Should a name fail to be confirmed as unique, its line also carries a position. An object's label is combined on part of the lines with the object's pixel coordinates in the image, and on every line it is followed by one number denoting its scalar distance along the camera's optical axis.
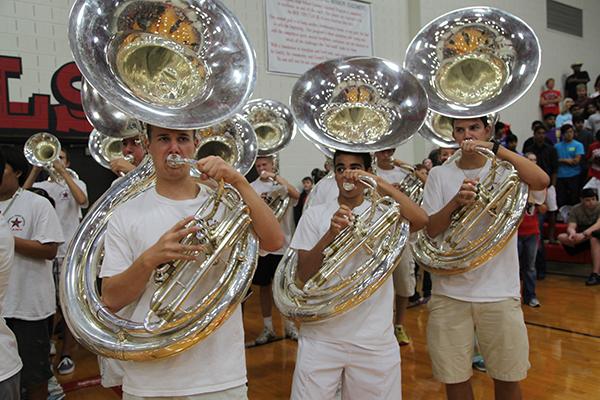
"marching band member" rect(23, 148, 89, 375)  3.62
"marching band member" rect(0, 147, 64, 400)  2.30
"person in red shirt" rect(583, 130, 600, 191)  5.84
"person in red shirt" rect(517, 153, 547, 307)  4.68
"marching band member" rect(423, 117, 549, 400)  2.04
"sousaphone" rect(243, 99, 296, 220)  3.56
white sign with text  6.48
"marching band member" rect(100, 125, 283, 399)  1.33
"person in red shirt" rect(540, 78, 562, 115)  9.68
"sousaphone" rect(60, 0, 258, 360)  1.33
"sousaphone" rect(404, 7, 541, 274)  2.11
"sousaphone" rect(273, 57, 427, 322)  1.81
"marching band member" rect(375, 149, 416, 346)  3.61
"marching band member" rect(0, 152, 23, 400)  1.48
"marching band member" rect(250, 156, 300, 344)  3.84
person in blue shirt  7.19
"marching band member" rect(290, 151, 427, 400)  1.75
